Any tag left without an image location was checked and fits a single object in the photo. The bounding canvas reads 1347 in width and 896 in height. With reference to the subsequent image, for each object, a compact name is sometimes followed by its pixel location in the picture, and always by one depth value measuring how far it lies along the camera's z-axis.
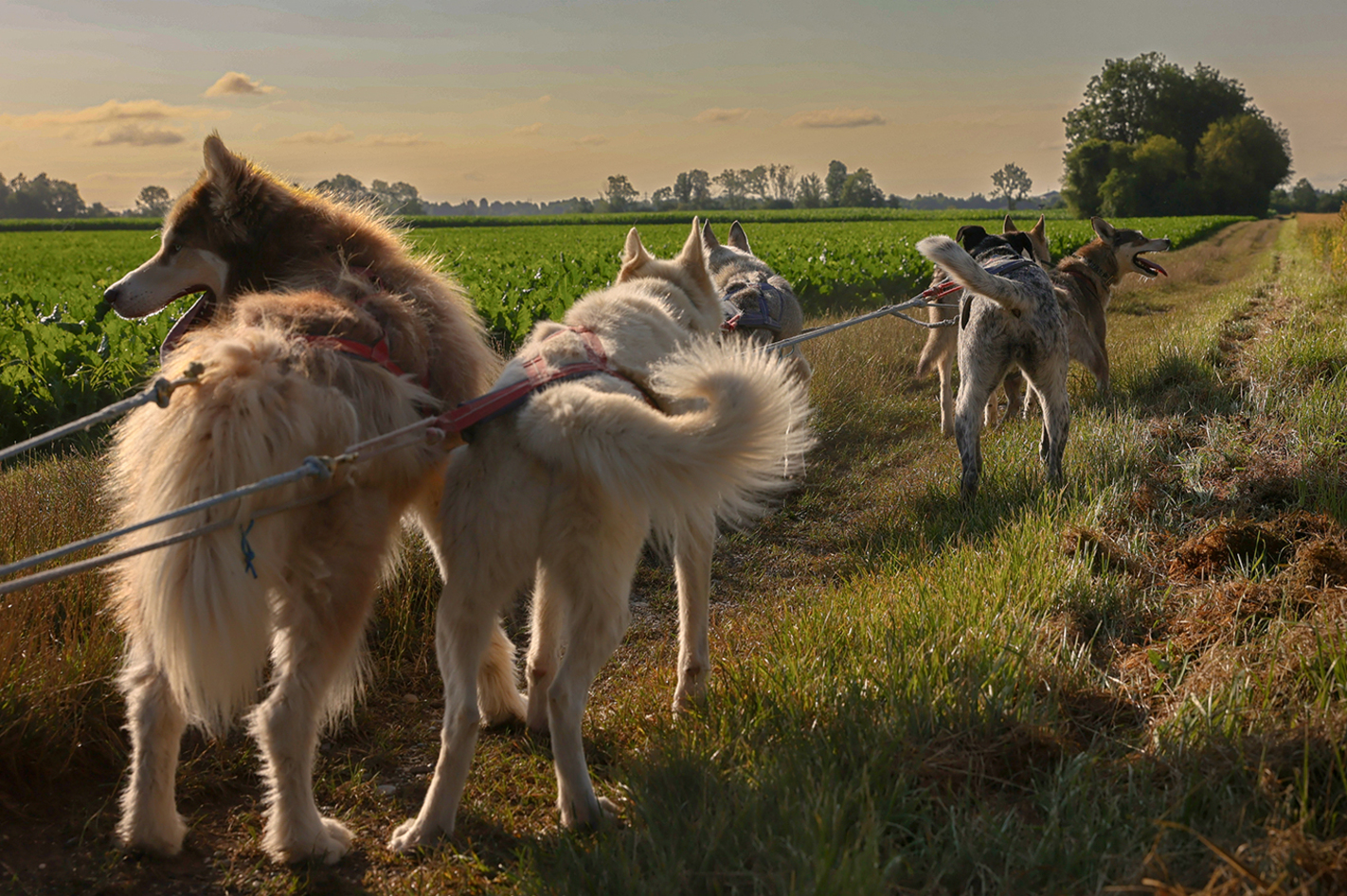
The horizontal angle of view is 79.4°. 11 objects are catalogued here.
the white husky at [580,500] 2.33
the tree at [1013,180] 138.25
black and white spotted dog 5.18
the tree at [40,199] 86.76
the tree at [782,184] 112.25
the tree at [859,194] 108.12
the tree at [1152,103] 84.75
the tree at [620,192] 103.25
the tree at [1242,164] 74.88
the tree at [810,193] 109.38
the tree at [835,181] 112.80
